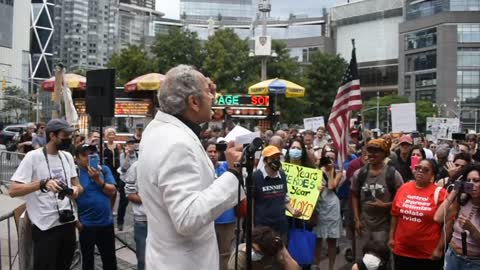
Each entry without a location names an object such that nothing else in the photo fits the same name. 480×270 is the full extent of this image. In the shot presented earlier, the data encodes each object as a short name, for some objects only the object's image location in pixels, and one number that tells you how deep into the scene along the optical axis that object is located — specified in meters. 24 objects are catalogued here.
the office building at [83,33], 142.62
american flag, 8.40
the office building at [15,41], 95.25
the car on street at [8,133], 30.63
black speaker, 7.62
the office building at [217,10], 141.50
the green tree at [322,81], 50.25
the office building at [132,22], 148.25
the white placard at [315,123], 16.98
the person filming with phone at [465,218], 4.86
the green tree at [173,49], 43.03
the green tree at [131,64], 42.59
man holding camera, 5.45
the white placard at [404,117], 12.92
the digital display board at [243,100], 21.77
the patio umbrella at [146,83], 19.09
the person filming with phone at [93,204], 6.42
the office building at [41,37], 118.81
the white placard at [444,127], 17.58
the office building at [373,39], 95.62
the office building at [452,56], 81.94
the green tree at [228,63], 42.12
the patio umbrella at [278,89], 19.23
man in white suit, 2.44
